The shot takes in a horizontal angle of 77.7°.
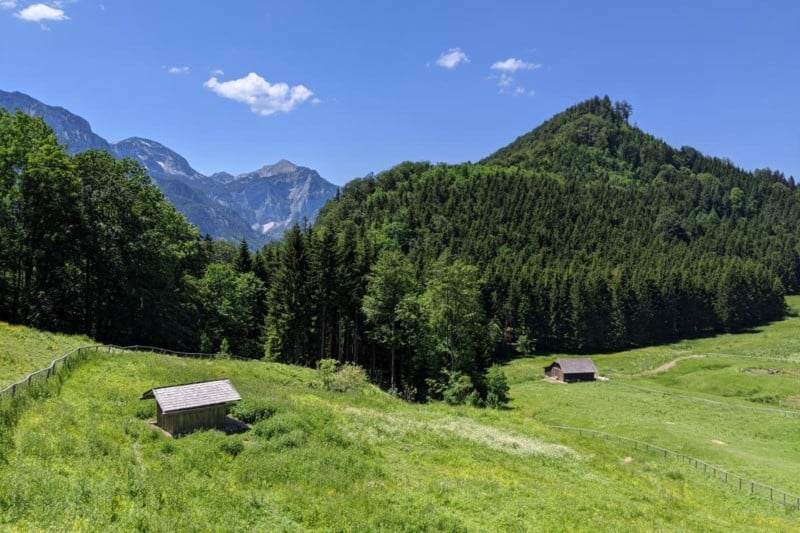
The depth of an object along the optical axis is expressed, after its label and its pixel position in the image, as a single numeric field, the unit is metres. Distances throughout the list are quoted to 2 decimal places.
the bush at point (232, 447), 23.33
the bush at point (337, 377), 46.09
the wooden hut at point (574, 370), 87.38
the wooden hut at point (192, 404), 25.64
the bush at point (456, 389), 56.81
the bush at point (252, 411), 28.96
